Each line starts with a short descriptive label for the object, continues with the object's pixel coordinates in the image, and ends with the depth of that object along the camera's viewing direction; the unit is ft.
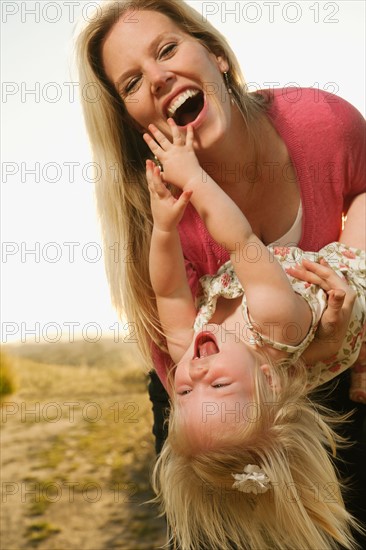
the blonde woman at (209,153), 5.74
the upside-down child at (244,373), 5.10
